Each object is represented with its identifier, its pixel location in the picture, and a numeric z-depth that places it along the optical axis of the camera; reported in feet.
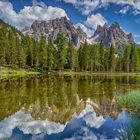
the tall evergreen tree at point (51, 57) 176.53
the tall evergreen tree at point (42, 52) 176.34
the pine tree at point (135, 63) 226.47
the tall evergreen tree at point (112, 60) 215.40
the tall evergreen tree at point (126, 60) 226.33
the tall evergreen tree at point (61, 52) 181.16
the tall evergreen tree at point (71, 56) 188.54
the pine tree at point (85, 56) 198.64
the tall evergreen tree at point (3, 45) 150.48
